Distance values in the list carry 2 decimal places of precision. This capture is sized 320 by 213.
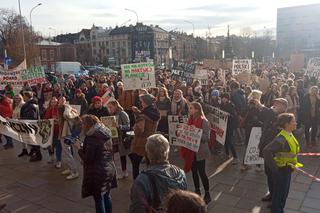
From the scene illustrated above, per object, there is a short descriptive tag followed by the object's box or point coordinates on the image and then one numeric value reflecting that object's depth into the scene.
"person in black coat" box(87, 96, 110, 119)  5.64
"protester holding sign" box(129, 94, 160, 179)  4.56
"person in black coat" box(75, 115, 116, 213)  3.55
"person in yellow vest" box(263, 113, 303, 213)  3.51
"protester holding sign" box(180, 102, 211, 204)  4.34
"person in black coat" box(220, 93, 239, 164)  6.17
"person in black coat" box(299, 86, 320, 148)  6.97
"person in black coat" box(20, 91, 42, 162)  6.66
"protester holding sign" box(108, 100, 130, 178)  5.33
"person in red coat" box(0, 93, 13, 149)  7.55
